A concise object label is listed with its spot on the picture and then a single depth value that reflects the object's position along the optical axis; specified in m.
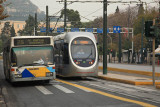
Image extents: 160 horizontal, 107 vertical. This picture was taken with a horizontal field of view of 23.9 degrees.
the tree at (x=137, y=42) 68.62
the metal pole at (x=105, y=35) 24.91
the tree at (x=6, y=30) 170.25
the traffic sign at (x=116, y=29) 67.75
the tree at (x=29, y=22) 149.68
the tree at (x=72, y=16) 118.31
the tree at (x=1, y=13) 17.58
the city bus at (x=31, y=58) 17.31
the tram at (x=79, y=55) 21.34
